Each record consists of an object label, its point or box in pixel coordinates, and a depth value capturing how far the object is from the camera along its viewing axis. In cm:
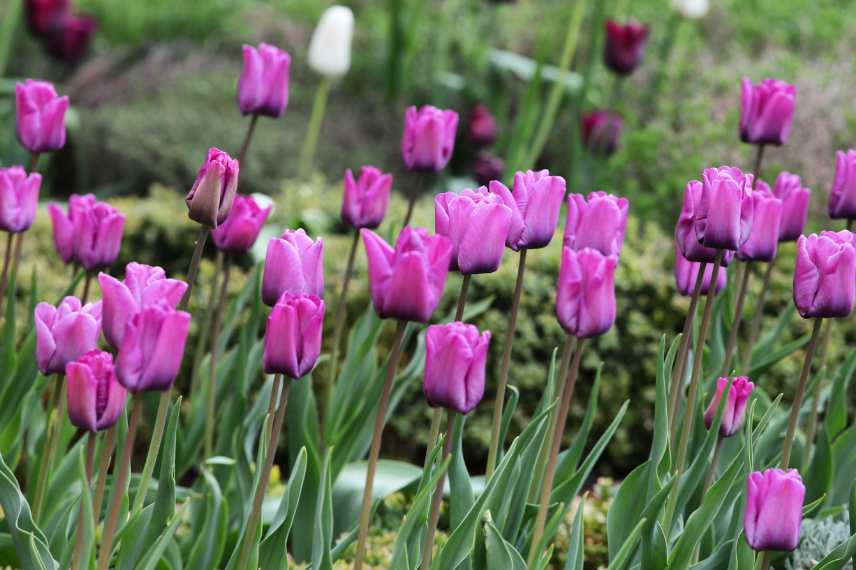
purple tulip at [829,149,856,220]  431
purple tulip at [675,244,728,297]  410
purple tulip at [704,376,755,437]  366
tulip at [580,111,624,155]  912
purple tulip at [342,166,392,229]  468
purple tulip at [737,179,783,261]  365
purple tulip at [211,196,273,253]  439
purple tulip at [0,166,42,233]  414
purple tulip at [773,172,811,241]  443
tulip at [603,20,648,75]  905
